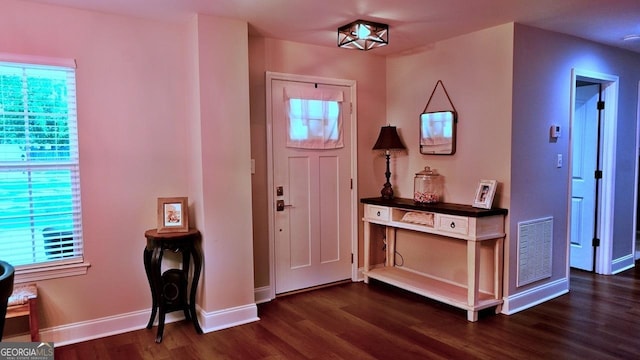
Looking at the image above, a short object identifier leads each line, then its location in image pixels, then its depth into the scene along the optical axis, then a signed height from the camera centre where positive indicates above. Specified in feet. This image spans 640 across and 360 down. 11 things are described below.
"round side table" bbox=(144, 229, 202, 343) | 10.16 -2.89
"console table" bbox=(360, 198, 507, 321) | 11.01 -2.13
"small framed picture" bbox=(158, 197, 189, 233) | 10.55 -1.41
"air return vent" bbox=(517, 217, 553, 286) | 11.82 -2.69
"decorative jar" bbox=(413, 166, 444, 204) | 13.02 -0.90
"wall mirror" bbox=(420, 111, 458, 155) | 12.74 +0.71
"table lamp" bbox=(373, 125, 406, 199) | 13.84 +0.42
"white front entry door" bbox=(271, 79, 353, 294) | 12.94 -1.55
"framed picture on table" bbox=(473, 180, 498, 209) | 11.37 -1.03
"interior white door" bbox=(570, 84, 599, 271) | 15.02 -0.76
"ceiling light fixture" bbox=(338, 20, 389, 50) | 11.03 +3.24
